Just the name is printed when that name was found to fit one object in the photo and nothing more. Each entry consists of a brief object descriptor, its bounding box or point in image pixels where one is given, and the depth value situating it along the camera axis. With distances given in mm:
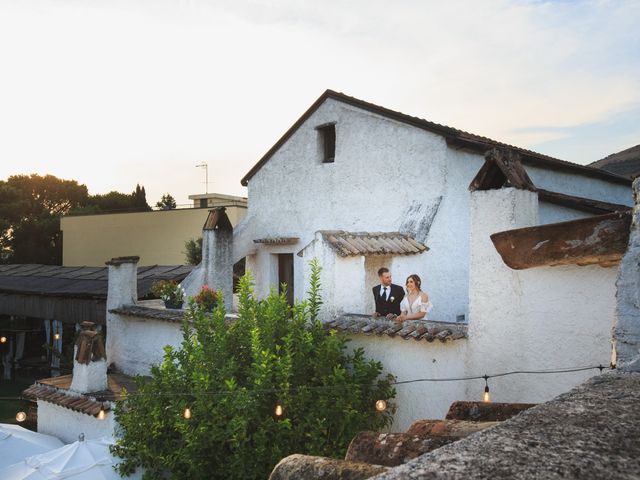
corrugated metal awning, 17938
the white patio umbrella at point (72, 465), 9148
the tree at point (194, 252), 24703
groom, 9211
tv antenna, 34131
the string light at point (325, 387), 6484
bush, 7246
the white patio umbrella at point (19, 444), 10930
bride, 8344
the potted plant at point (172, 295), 13047
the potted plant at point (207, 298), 11812
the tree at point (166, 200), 49688
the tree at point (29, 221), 40344
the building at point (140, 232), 29391
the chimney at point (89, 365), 12250
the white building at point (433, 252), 5738
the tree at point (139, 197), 46594
